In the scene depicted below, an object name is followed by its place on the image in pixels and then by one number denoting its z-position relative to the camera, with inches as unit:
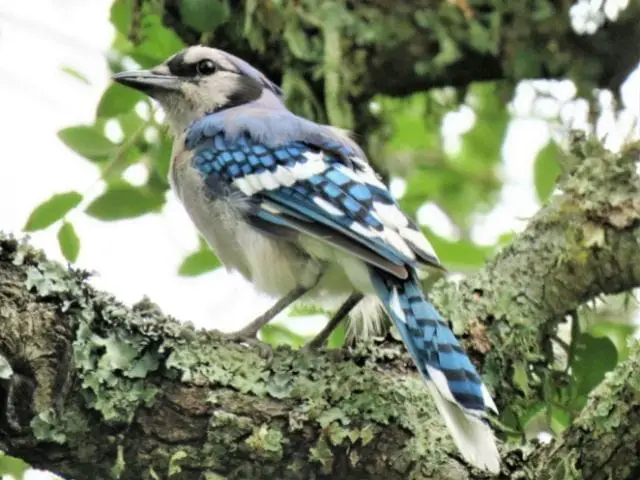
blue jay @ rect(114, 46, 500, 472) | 146.6
